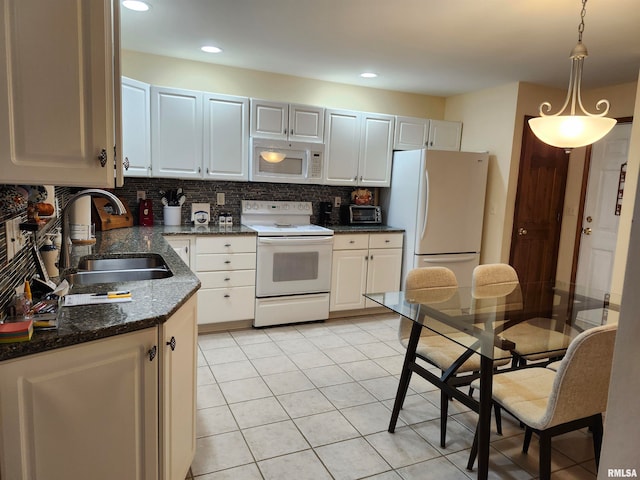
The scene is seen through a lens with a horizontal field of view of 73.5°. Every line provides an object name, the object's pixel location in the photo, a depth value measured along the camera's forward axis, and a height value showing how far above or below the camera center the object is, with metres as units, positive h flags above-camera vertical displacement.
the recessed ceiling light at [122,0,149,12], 2.59 +1.09
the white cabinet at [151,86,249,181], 3.64 +0.45
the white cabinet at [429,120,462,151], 4.69 +0.68
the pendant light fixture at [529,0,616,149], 2.09 +0.38
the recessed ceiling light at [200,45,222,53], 3.45 +1.12
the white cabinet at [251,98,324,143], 3.94 +0.65
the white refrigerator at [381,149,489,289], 4.15 -0.11
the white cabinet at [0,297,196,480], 1.18 -0.70
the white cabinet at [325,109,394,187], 4.30 +0.46
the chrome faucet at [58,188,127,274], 2.07 -0.27
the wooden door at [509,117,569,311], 4.33 -0.09
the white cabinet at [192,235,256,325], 3.64 -0.77
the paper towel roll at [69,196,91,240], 2.61 -0.24
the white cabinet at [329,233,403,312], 4.18 -0.73
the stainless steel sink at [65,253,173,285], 2.28 -0.48
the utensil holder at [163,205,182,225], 3.93 -0.27
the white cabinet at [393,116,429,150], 4.54 +0.66
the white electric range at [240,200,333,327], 3.83 -0.74
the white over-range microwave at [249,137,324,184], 3.97 +0.27
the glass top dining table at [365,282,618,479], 1.86 -0.61
